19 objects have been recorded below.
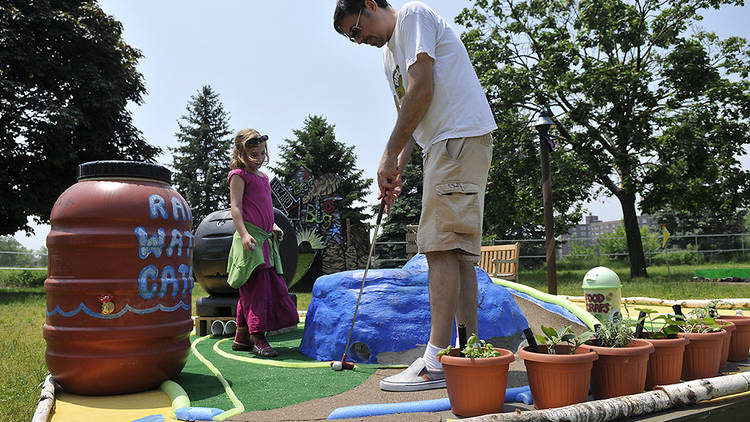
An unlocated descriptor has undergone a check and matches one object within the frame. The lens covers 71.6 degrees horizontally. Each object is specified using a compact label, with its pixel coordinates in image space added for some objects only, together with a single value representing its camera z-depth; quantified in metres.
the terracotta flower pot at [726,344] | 2.69
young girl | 3.80
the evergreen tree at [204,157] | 36.50
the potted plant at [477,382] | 1.94
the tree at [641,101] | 15.98
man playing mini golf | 2.49
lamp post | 7.82
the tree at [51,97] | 15.05
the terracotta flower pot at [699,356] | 2.44
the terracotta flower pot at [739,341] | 2.90
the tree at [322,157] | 31.25
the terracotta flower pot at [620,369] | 2.08
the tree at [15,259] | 24.23
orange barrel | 2.52
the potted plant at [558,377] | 1.94
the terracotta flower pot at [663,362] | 2.25
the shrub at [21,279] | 21.12
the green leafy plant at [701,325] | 2.57
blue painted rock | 3.33
